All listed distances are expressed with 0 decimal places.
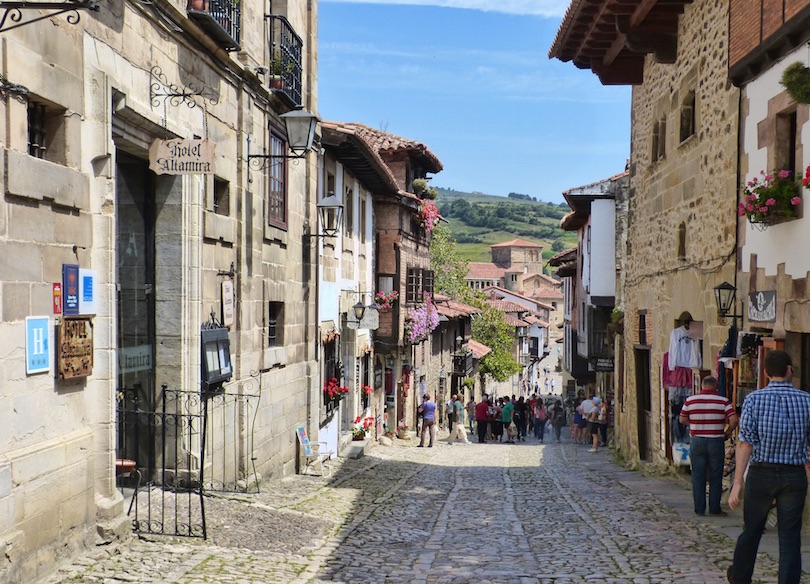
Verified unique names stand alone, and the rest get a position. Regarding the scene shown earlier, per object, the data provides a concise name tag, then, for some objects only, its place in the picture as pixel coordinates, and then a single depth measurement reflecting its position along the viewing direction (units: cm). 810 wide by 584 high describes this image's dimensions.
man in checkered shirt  626
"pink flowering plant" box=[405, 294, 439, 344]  2761
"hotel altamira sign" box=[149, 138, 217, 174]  926
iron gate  918
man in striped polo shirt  1008
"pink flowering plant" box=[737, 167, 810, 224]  927
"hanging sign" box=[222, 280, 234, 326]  1158
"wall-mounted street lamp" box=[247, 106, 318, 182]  1195
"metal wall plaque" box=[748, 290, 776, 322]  989
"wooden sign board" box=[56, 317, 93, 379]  712
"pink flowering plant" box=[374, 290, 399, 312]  2467
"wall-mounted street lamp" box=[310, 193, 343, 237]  1589
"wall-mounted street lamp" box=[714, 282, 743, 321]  1125
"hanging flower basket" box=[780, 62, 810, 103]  891
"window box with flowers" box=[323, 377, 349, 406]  1856
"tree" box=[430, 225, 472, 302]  5075
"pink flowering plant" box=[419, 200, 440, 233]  2847
